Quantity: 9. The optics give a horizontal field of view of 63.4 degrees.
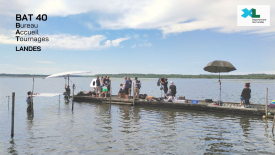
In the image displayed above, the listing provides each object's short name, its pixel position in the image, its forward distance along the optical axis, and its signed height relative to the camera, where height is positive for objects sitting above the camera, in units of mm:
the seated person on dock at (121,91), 25934 -694
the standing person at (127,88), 23852 -319
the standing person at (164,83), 22078 +208
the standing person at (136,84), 23219 +60
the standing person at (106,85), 25438 +7
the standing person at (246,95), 17094 -777
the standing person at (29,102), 19016 -1474
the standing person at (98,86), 26188 -115
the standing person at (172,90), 20906 -465
